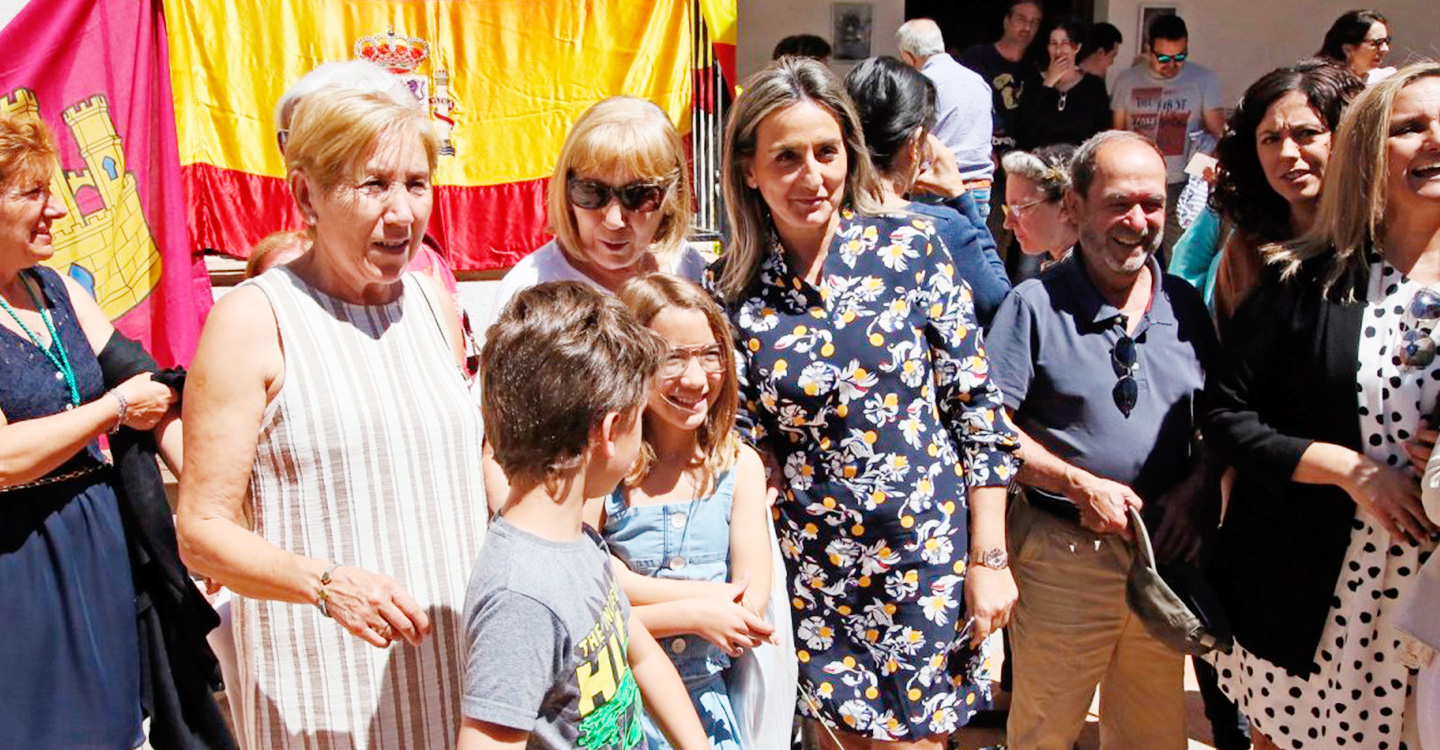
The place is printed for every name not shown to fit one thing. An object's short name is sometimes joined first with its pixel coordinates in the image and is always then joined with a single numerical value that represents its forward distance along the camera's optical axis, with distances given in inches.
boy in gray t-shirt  67.9
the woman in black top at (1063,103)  296.2
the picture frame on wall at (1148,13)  340.2
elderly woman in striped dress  75.7
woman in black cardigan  100.5
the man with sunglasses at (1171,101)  302.4
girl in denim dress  94.3
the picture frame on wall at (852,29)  340.2
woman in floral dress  102.3
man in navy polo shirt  114.3
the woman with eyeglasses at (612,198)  107.3
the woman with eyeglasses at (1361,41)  267.9
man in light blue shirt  238.2
